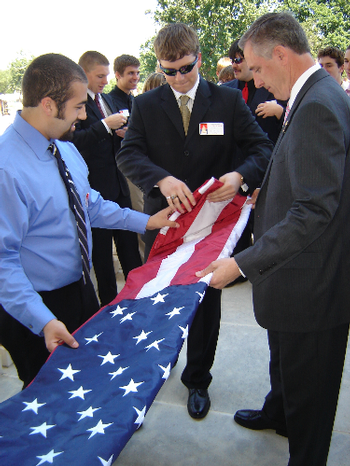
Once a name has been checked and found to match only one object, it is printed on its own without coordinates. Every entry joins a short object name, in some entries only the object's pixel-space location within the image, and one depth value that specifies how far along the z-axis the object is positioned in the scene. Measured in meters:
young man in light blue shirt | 1.43
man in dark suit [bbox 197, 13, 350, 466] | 1.31
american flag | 1.06
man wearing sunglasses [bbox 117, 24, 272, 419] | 2.09
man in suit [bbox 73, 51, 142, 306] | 3.48
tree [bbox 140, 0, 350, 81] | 27.78
